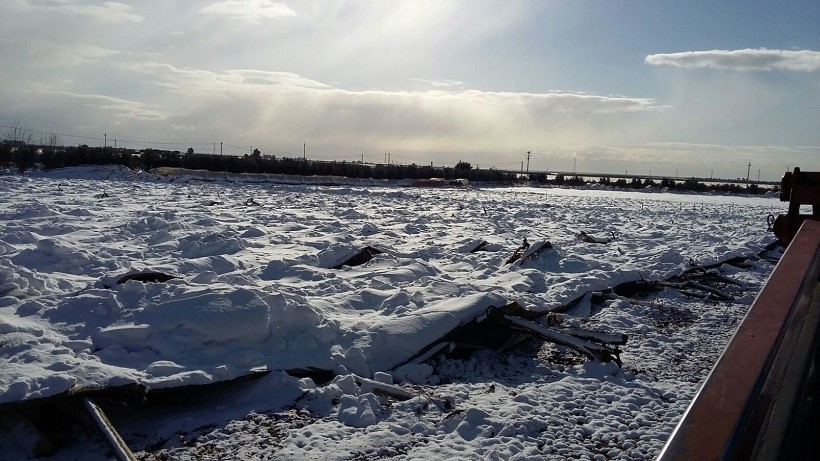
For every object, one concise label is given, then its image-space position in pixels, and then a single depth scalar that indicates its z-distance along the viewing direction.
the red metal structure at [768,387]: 1.12
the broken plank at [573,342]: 4.79
